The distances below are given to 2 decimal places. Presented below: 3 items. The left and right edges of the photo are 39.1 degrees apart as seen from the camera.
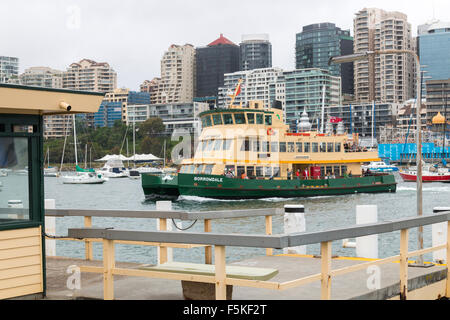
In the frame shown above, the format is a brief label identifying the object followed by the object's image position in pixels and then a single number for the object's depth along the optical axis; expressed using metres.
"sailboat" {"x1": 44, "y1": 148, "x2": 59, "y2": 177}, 124.56
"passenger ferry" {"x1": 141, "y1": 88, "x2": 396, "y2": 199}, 45.59
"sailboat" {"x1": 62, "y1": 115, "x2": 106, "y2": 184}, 94.69
